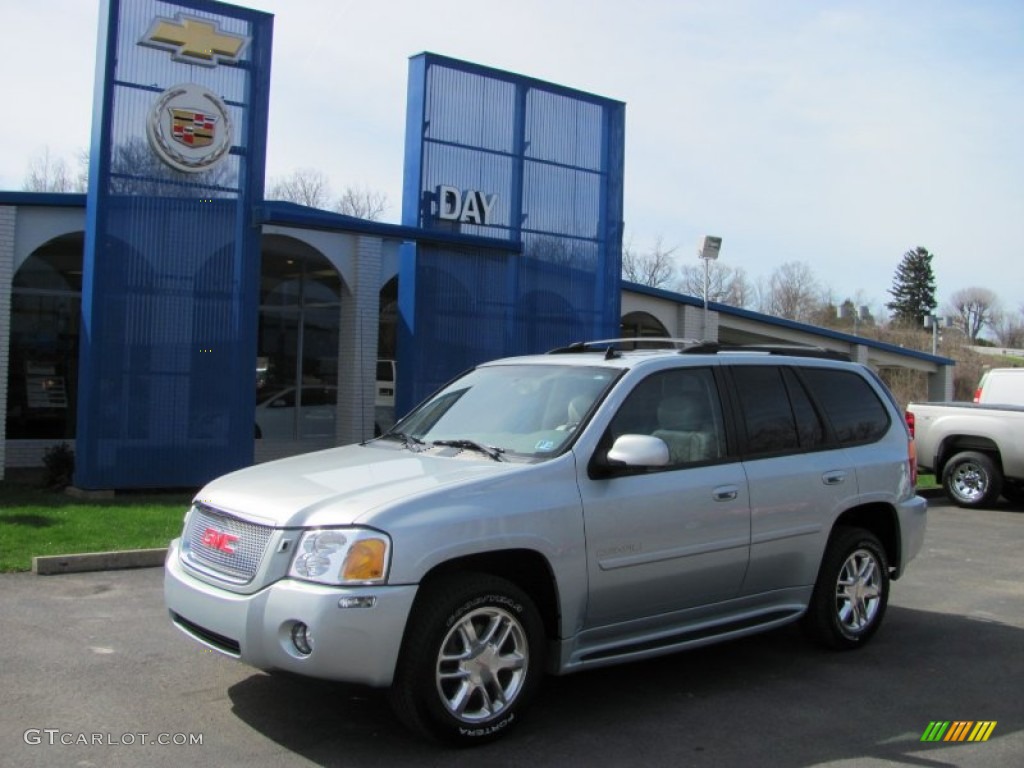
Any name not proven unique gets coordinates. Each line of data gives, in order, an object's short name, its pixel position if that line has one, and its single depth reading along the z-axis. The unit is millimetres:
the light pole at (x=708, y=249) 15406
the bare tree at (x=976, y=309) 111438
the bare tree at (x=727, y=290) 59812
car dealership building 12125
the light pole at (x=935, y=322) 38875
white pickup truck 14211
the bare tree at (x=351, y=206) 49591
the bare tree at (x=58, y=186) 45638
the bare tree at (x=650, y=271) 56188
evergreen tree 100500
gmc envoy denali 4378
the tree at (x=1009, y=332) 105812
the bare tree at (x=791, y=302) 76688
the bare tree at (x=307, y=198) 50056
